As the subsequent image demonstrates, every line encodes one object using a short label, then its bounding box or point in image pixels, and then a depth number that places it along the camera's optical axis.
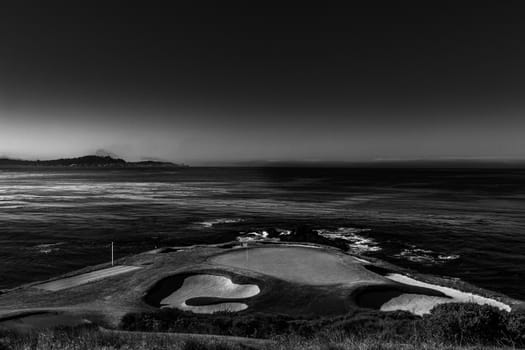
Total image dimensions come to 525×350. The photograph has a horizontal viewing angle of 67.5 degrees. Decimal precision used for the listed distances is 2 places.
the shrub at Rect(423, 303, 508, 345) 17.64
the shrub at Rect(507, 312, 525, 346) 17.89
